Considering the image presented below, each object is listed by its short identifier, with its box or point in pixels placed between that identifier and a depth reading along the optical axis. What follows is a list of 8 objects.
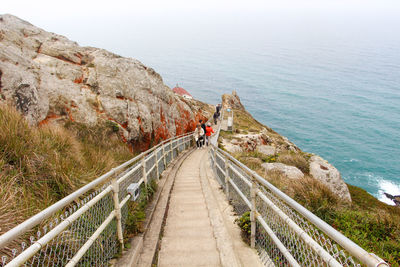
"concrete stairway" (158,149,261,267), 3.67
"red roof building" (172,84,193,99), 62.78
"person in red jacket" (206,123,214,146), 15.77
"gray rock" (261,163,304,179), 9.49
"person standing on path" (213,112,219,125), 27.19
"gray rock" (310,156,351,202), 10.29
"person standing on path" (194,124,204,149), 16.49
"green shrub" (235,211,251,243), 4.19
